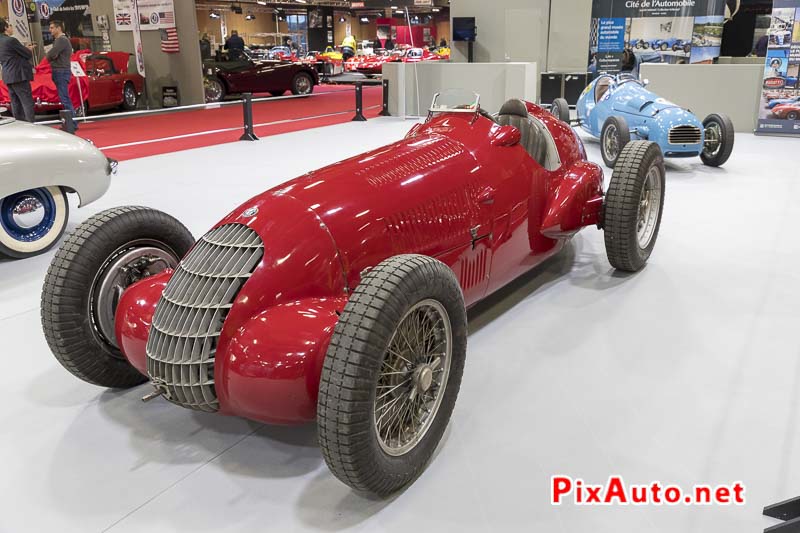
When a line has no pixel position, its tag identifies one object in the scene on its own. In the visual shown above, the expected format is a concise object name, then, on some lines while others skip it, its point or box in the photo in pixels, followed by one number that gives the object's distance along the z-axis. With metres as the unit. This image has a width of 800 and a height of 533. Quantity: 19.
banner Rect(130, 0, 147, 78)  17.30
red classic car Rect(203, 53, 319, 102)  18.55
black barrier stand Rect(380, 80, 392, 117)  14.95
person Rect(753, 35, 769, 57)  19.47
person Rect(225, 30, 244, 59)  19.64
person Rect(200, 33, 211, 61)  21.00
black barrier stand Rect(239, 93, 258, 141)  11.46
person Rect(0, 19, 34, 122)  10.44
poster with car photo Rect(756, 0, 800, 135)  10.95
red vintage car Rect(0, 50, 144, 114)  13.89
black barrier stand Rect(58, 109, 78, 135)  10.49
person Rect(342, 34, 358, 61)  32.31
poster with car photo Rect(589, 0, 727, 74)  15.06
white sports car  5.10
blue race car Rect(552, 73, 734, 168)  8.13
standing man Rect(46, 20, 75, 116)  12.00
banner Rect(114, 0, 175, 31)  16.68
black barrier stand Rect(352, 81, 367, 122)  13.95
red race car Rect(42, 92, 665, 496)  2.34
